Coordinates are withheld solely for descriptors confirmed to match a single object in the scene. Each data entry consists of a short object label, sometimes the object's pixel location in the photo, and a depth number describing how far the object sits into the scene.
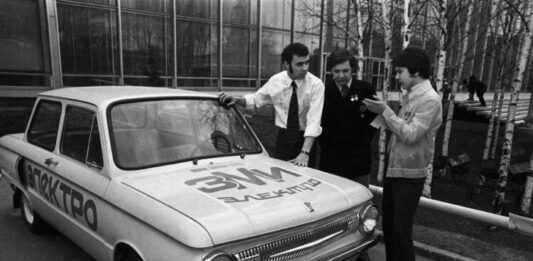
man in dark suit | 3.59
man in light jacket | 2.86
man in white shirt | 3.68
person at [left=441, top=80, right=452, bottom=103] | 17.69
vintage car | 2.33
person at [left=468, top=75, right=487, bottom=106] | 18.23
